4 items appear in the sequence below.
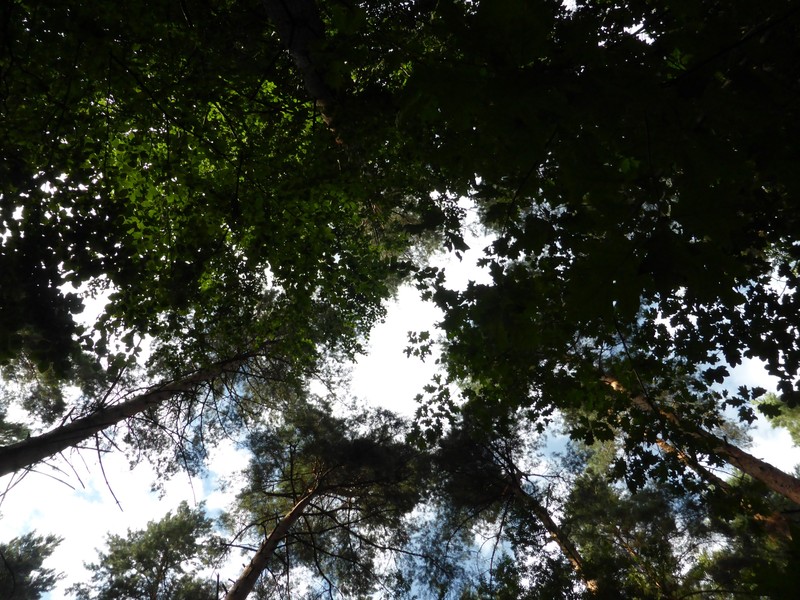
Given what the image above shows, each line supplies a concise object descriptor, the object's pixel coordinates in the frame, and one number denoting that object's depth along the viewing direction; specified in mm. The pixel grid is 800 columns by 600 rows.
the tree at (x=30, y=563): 21172
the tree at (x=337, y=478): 9797
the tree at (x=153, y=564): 14766
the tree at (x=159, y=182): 3637
